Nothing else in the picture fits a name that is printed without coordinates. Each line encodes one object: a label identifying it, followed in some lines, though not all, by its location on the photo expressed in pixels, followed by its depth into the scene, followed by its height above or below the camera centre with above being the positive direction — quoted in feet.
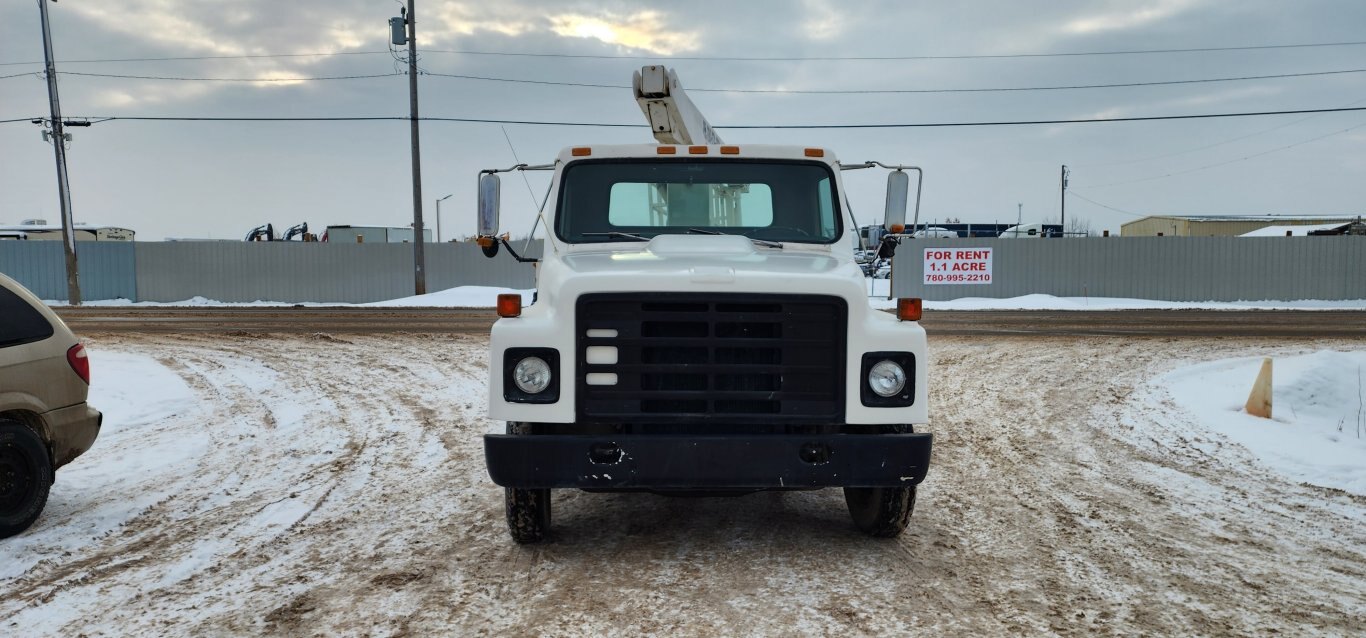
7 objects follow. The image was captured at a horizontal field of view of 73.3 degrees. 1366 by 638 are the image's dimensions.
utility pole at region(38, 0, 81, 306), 95.14 +6.47
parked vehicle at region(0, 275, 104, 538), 17.62 -3.14
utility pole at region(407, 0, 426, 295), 94.73 +4.28
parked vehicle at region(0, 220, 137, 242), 159.43 +2.54
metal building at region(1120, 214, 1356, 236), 192.34 +4.59
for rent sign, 94.68 -2.19
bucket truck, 14.58 -2.25
